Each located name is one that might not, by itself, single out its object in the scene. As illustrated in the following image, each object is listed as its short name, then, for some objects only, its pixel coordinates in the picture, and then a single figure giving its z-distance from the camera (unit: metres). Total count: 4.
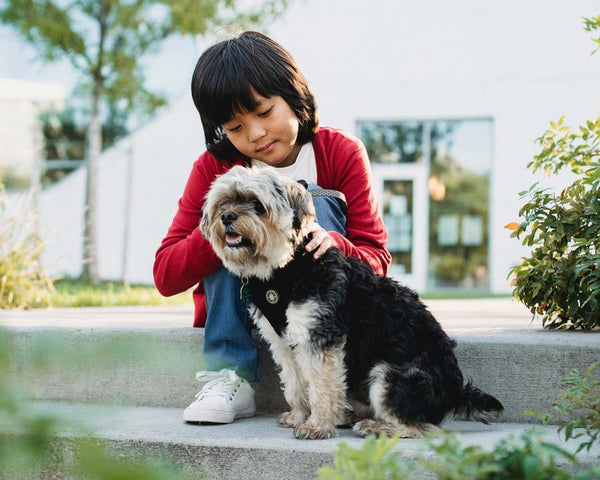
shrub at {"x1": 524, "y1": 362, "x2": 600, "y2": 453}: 1.79
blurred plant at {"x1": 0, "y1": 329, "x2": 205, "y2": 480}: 0.61
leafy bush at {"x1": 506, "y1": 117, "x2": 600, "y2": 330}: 3.20
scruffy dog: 2.67
